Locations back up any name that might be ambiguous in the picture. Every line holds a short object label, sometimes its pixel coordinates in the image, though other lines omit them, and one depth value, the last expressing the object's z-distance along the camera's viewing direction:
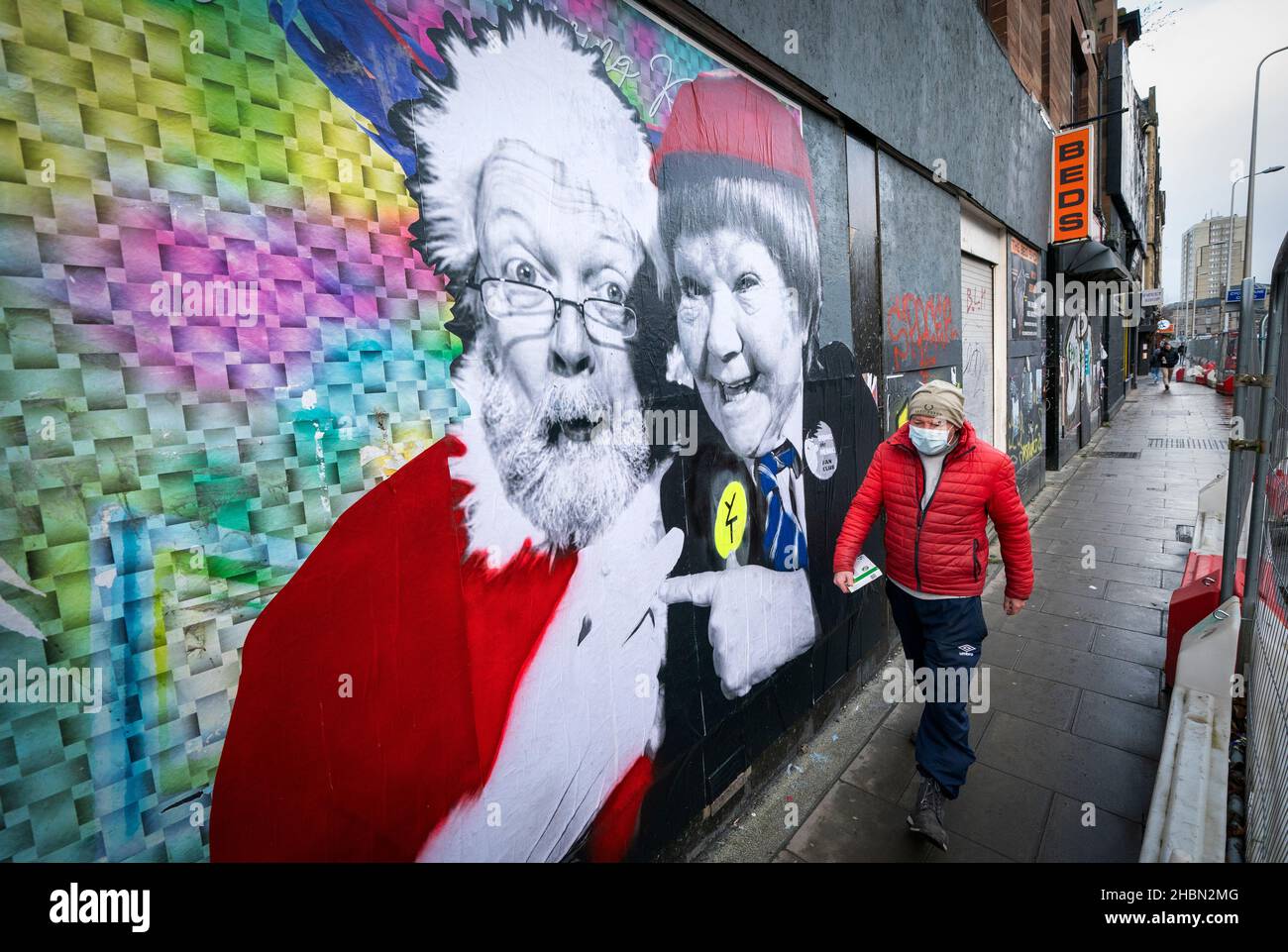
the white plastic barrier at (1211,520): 5.06
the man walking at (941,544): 2.64
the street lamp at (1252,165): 15.68
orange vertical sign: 9.07
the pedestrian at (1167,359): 25.06
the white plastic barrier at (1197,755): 2.07
